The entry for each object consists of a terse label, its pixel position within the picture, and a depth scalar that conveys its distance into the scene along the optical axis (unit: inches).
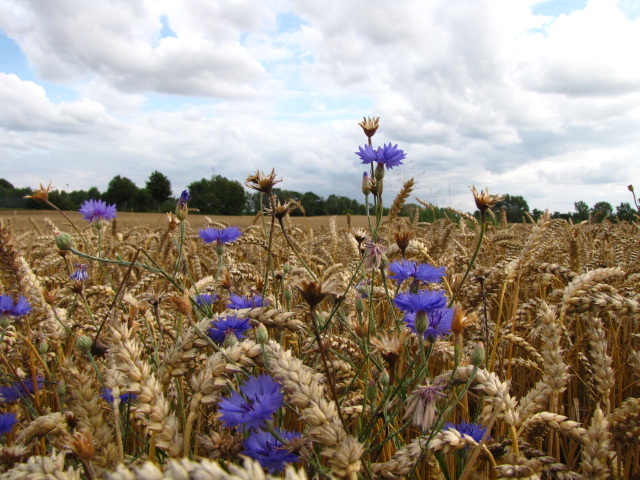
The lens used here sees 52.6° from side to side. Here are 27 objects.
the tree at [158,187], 2132.6
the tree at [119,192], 2089.9
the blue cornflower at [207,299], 19.3
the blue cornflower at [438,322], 15.9
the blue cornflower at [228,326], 16.9
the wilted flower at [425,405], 13.9
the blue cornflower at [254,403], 13.5
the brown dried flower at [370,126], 23.8
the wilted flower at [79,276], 22.4
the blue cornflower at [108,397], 17.4
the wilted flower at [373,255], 19.1
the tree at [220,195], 1811.1
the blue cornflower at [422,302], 15.2
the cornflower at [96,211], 27.2
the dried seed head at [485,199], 17.6
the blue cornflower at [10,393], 19.0
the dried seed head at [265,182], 20.5
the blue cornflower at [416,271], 17.7
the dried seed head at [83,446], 12.8
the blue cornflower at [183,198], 22.2
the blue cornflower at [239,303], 19.1
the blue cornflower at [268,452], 13.8
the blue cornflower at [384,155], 22.4
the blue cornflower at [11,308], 19.0
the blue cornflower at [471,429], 16.3
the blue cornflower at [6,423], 17.0
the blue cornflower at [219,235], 22.2
